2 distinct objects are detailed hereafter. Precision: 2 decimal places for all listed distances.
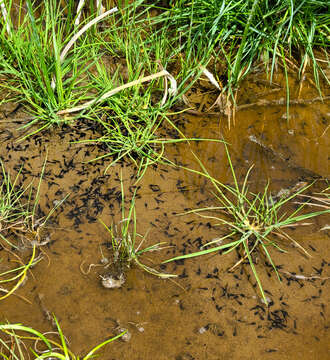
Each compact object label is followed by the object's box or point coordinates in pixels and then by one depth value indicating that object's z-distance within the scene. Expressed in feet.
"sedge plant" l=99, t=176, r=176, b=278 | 6.99
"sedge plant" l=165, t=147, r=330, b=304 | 7.10
